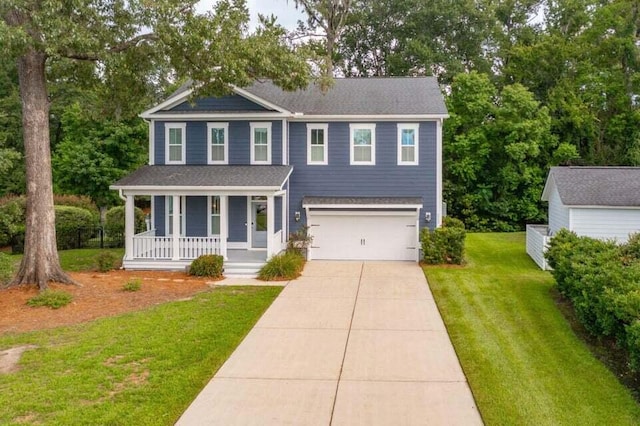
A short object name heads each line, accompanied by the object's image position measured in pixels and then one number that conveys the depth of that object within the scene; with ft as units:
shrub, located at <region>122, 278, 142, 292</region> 45.91
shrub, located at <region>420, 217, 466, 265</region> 59.36
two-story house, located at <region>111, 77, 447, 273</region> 63.10
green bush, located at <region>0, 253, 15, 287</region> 45.27
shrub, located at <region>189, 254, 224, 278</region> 53.47
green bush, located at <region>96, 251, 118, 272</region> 56.49
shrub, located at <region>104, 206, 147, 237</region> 78.79
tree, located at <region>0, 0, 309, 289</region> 42.37
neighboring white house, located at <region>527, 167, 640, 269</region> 55.57
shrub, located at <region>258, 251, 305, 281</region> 52.85
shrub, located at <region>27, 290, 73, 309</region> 40.34
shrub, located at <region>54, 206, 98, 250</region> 77.77
